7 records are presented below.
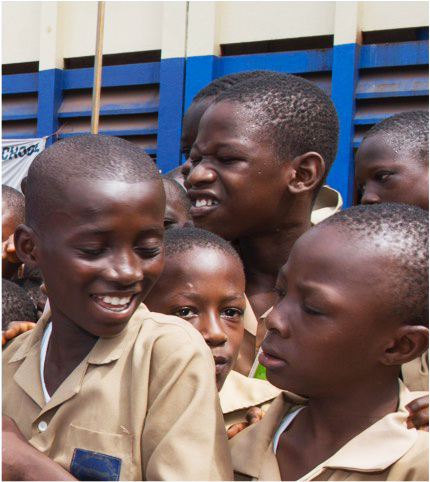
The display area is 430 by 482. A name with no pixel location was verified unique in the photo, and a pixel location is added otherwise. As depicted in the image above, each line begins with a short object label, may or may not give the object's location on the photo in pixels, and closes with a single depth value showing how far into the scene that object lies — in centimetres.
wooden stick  648
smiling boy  161
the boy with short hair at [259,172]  254
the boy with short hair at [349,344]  160
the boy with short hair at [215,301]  213
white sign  850
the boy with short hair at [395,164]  272
